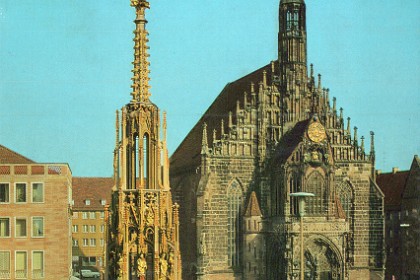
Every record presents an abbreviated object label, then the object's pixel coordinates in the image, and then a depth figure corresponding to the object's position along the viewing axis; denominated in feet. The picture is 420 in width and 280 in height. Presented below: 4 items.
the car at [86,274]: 308.52
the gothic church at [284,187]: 210.79
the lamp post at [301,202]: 110.83
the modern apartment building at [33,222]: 198.08
